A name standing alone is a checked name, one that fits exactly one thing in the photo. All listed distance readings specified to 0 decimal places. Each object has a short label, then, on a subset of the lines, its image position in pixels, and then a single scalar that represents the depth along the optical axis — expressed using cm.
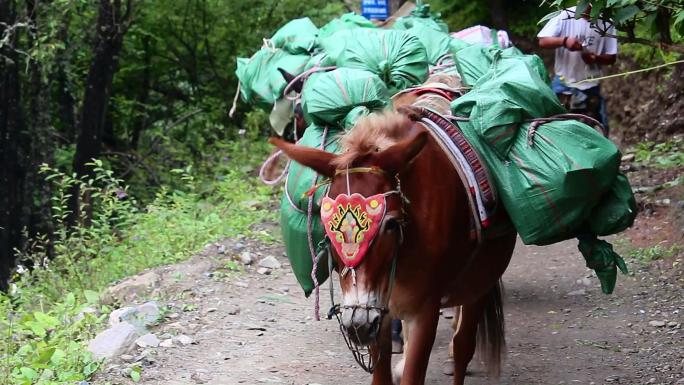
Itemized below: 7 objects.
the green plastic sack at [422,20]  819
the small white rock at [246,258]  888
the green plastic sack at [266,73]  834
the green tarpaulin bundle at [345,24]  886
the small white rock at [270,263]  889
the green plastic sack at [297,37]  862
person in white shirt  881
